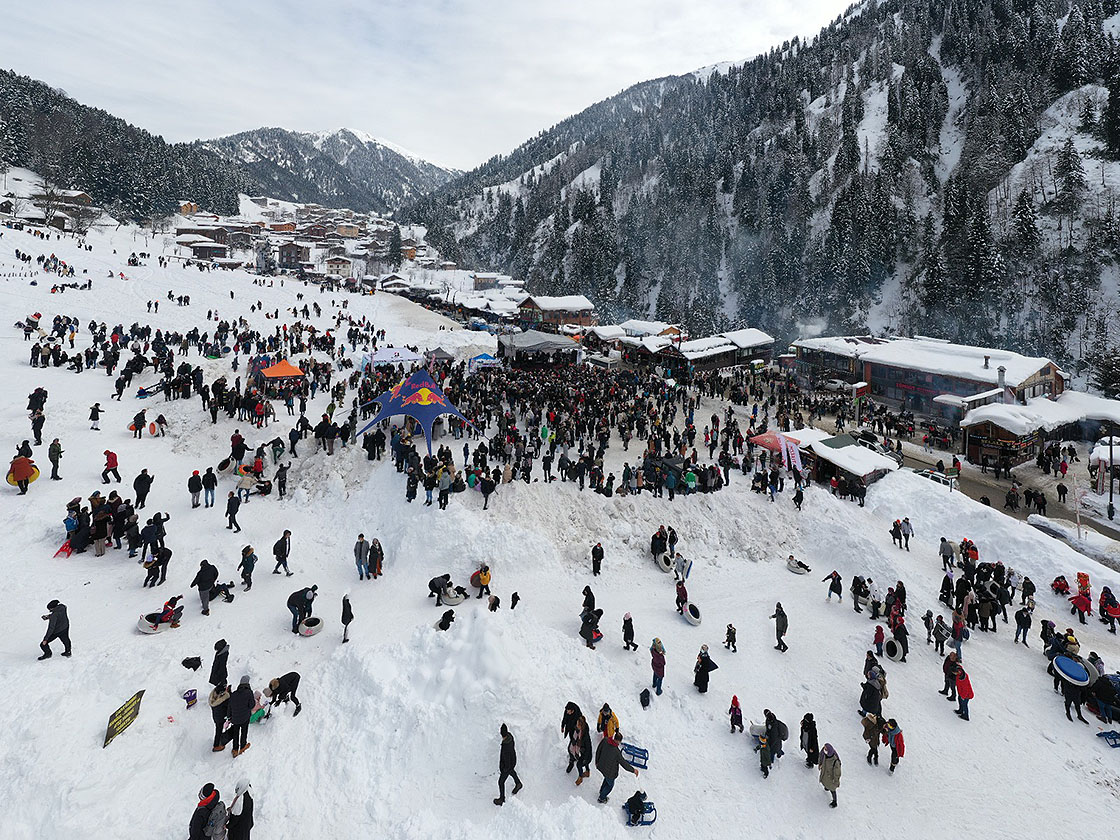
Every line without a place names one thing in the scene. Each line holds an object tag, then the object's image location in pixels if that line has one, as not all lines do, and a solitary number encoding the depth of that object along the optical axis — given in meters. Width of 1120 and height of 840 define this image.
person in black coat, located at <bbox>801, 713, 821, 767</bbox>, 9.35
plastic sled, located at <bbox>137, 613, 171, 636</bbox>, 10.43
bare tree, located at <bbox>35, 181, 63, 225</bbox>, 70.50
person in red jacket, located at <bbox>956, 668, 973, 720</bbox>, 10.98
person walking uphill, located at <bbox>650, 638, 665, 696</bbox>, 10.71
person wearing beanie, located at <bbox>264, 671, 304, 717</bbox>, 8.96
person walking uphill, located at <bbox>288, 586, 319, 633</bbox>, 10.91
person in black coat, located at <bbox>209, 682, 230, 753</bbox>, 8.16
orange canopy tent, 23.42
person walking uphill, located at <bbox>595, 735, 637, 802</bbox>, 8.11
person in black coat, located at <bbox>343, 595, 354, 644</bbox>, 10.83
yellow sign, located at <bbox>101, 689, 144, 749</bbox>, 7.95
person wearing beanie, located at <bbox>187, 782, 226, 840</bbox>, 6.43
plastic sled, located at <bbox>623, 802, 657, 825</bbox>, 8.05
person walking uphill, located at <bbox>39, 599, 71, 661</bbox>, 9.17
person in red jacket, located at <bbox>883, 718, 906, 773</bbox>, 9.48
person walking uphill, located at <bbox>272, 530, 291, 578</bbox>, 13.02
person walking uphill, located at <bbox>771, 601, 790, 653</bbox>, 12.56
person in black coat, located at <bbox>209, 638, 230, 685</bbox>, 8.64
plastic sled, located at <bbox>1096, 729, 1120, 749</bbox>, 10.47
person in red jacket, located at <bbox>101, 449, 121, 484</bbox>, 16.12
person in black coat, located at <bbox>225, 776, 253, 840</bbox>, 6.63
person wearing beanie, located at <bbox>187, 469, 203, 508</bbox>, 15.48
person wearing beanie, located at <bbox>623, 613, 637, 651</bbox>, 11.66
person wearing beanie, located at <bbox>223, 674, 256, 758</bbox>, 8.12
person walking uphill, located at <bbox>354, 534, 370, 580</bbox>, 13.44
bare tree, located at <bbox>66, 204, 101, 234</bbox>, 69.50
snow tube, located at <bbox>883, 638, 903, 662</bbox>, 12.62
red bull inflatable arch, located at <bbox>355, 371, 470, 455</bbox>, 18.73
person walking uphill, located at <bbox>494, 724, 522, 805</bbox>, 8.02
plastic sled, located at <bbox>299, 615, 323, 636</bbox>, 11.05
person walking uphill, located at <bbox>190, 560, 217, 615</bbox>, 11.19
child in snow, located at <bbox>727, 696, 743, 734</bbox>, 10.07
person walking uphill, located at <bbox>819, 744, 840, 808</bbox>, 8.65
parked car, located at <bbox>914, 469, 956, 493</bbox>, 22.95
